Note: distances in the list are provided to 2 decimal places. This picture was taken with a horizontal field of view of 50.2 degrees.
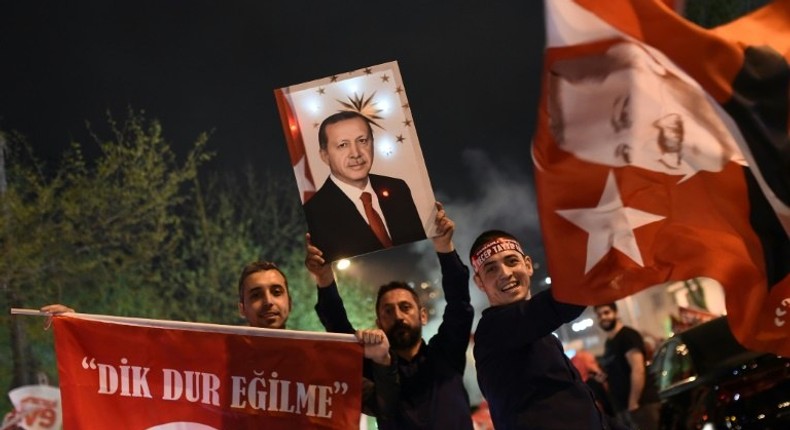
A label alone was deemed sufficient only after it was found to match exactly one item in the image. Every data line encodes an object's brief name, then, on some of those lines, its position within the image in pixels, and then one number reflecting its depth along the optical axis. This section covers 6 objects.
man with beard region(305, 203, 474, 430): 4.45
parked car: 6.18
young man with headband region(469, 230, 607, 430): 3.84
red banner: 4.38
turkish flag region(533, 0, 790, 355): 3.43
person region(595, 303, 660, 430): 8.16
